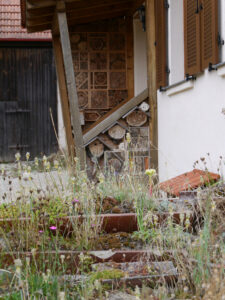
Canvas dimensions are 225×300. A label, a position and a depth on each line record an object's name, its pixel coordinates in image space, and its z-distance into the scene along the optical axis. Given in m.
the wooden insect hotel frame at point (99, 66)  8.19
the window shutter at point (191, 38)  6.14
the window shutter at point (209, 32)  5.51
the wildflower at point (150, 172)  4.20
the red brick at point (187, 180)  5.33
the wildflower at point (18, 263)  2.37
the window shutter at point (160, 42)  7.70
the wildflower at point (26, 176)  3.70
